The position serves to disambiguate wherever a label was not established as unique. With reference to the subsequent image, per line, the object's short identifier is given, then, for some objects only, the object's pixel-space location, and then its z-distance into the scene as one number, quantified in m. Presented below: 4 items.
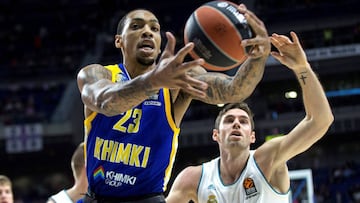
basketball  3.43
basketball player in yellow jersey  3.34
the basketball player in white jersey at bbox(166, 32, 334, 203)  4.23
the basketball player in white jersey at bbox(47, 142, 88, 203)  5.45
